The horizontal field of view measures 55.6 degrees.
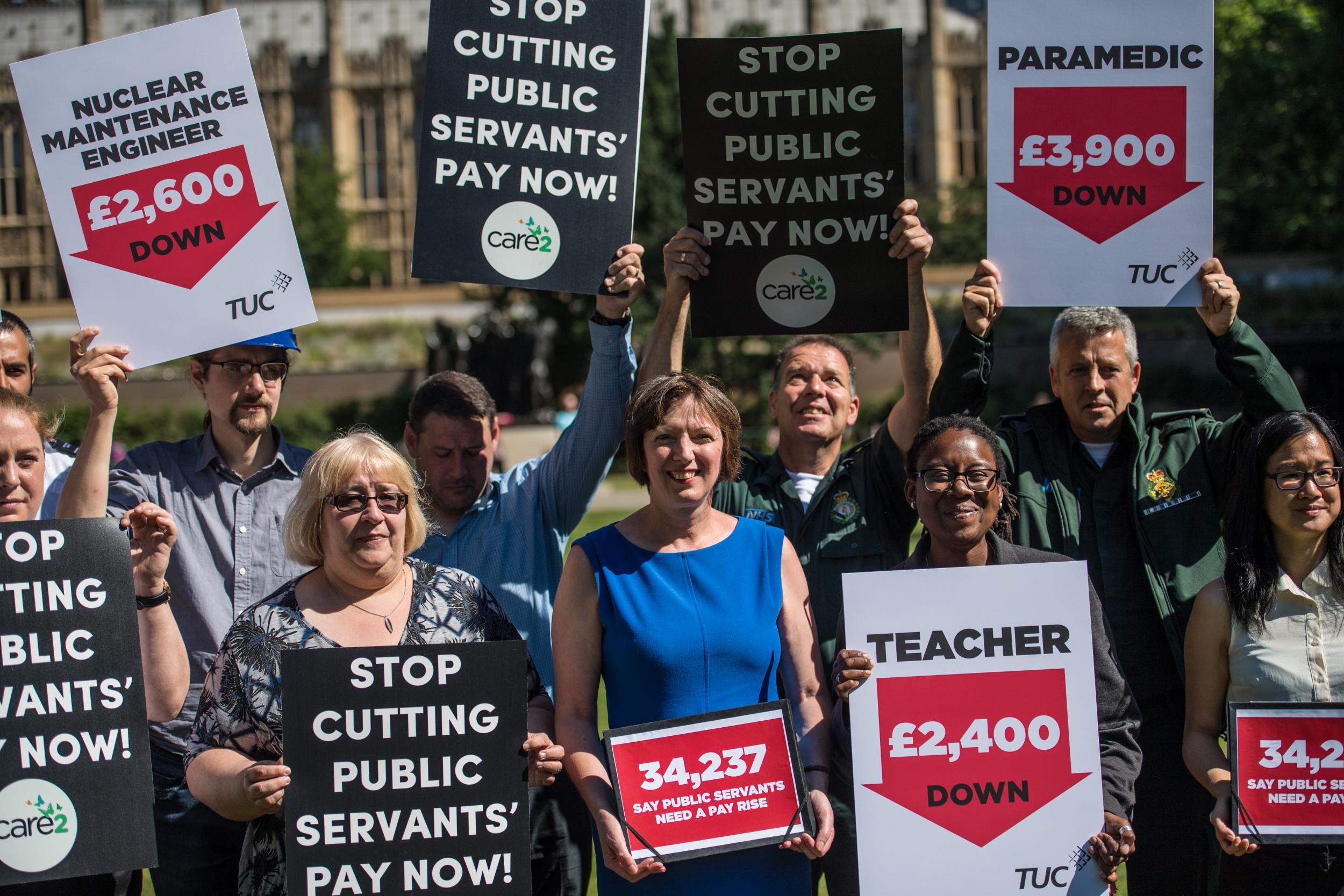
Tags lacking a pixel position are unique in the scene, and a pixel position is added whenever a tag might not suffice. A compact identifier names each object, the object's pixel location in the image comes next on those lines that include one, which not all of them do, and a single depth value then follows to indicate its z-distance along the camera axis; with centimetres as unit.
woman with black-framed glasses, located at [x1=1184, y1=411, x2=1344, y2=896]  331
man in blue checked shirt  398
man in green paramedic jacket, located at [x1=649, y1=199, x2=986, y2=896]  398
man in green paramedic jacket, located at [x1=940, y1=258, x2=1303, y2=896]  383
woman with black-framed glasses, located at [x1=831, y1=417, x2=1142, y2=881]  333
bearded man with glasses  370
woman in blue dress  324
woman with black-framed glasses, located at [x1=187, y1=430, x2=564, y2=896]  306
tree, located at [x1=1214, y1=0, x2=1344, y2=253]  2108
